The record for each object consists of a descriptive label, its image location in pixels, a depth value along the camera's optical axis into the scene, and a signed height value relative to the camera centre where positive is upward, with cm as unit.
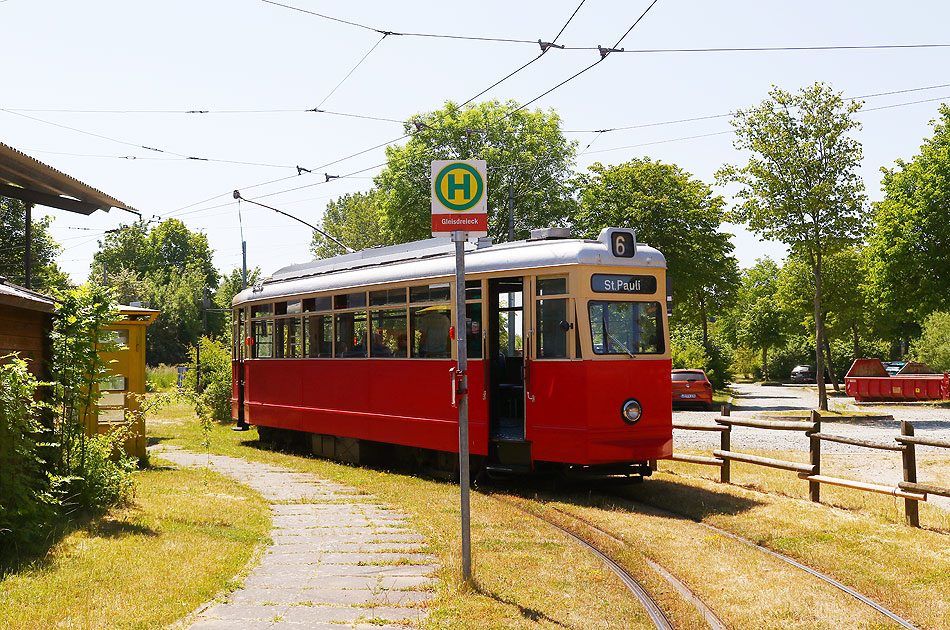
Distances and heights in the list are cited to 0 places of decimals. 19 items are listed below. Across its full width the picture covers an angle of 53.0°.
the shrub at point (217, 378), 2595 -12
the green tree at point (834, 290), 4541 +334
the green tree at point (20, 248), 3494 +530
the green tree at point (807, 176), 2498 +488
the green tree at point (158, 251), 9025 +1220
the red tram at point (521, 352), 1145 +19
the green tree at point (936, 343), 4322 +61
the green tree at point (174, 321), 6662 +382
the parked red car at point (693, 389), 2983 -83
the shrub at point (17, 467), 768 -73
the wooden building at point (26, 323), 873 +55
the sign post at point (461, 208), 724 +122
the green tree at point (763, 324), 6600 +254
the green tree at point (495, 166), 4338 +936
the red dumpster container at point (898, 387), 3231 -101
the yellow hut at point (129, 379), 1436 -5
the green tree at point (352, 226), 7531 +1183
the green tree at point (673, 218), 3362 +523
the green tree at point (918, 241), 3344 +415
